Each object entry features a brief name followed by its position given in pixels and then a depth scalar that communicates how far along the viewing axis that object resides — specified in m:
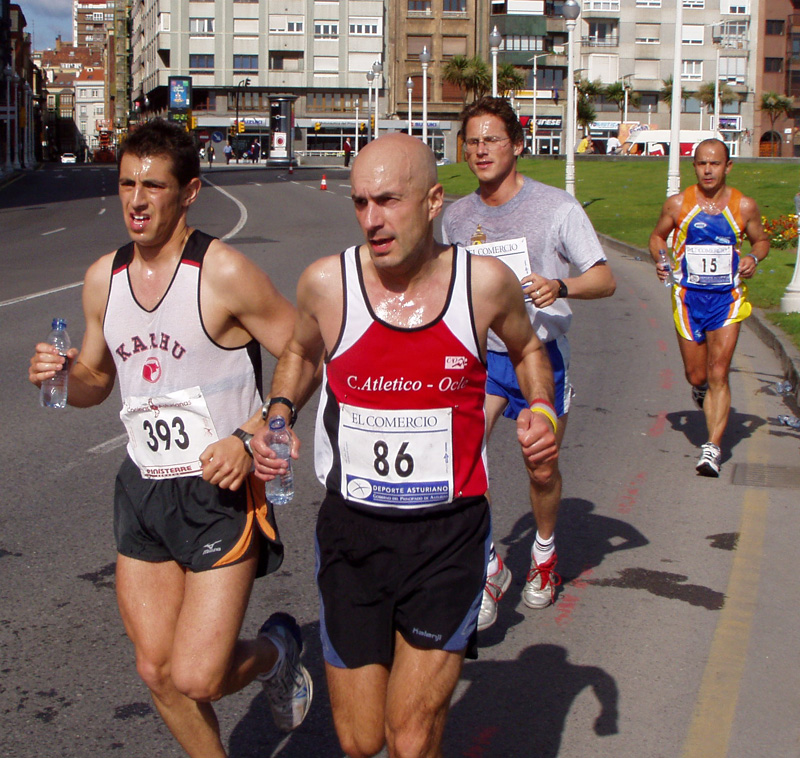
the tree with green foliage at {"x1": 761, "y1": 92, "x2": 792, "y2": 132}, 92.88
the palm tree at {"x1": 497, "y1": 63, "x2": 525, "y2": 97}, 83.56
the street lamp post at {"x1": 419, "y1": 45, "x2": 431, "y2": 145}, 45.16
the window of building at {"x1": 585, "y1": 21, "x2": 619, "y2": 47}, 97.25
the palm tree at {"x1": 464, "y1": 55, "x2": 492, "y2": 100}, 82.06
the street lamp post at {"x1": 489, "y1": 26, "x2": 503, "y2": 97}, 37.04
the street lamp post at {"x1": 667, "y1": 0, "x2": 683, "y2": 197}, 25.61
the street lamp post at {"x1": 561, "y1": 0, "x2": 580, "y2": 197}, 30.93
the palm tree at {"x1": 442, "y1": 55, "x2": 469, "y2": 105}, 83.69
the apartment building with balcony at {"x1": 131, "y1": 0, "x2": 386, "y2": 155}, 101.19
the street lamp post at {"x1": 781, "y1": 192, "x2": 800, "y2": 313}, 13.36
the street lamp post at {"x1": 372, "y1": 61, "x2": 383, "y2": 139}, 48.45
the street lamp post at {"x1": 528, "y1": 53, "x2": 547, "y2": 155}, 76.12
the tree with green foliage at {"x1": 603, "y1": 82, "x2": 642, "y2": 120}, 92.19
